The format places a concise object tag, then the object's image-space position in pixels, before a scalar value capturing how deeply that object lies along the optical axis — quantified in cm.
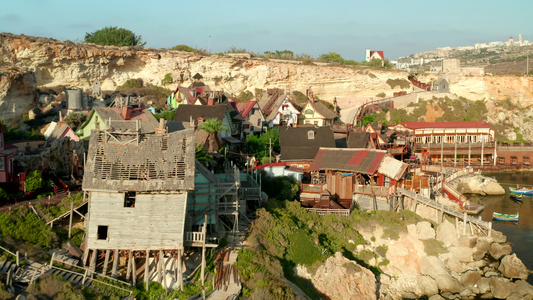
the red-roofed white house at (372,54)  12962
